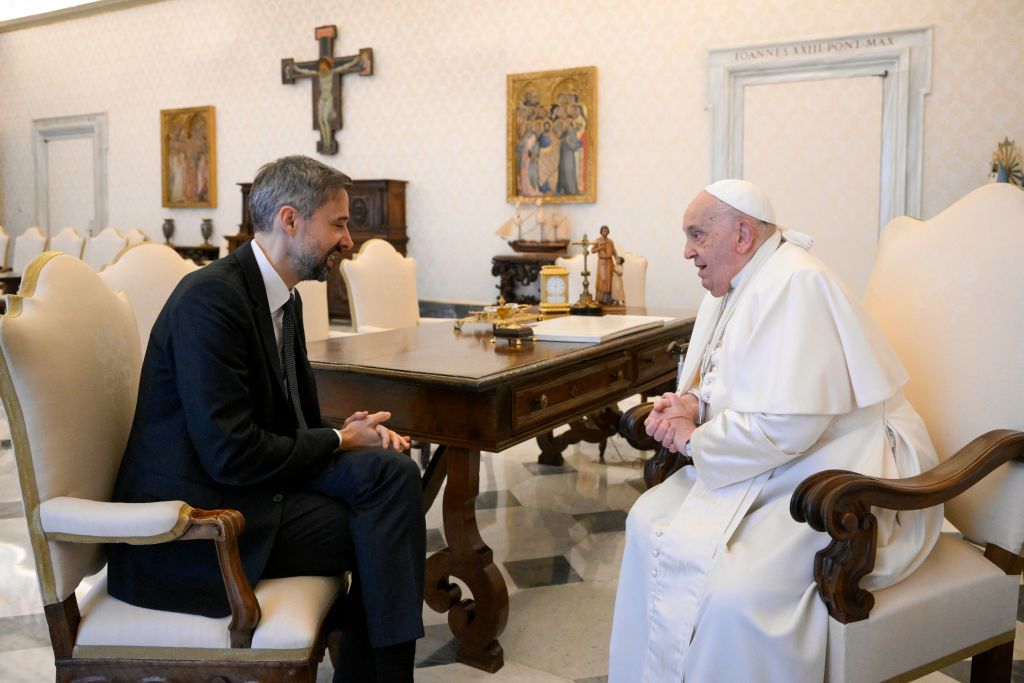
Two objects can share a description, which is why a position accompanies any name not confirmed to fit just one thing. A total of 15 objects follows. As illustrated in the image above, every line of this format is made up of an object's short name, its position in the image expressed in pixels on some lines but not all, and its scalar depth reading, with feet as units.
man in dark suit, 6.29
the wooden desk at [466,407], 8.87
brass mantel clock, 14.33
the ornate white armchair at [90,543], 5.90
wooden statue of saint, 14.87
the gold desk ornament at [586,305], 14.03
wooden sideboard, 32.89
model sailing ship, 29.89
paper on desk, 11.09
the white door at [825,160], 26.20
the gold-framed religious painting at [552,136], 30.19
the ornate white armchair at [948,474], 6.22
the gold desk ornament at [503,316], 12.36
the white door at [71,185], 43.80
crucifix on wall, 35.01
